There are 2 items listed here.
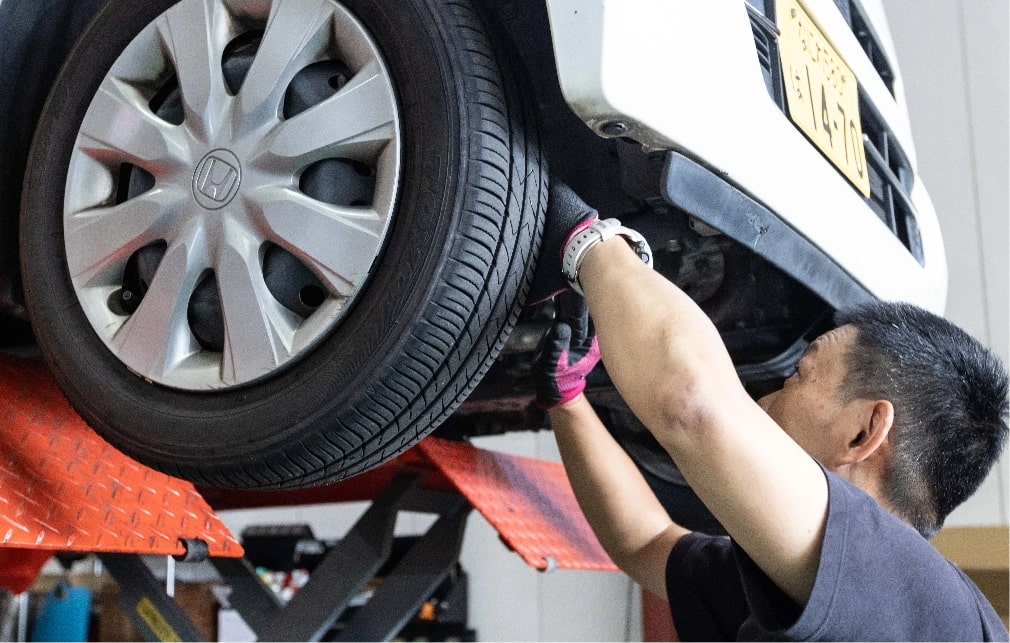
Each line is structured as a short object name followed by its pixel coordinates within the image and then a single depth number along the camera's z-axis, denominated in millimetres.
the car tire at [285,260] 1018
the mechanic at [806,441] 944
